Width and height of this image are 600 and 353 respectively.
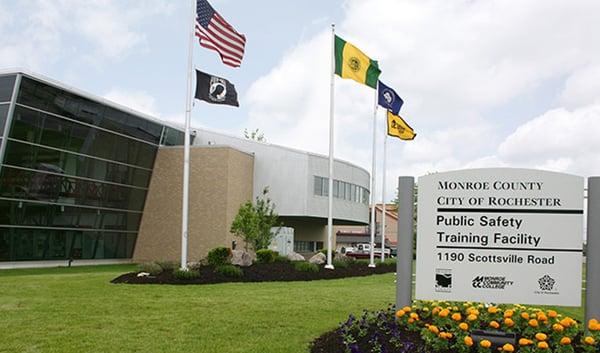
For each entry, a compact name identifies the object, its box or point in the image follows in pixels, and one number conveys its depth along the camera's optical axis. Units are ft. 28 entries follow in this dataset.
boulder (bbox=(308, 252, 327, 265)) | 89.37
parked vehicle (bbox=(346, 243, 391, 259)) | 167.22
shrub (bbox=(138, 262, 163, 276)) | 63.69
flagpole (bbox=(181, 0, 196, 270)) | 67.41
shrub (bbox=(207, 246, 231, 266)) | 72.95
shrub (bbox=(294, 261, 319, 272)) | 76.38
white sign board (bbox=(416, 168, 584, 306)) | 23.06
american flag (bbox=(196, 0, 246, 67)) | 65.87
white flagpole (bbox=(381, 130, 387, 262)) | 106.44
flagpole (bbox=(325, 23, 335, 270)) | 79.99
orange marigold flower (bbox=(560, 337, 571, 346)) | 19.88
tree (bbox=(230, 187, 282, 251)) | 88.48
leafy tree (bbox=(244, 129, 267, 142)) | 231.69
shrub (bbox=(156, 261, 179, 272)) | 67.34
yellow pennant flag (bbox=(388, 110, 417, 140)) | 99.09
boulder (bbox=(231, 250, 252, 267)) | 74.79
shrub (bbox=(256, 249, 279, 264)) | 81.10
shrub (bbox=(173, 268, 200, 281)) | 61.46
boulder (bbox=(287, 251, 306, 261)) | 88.01
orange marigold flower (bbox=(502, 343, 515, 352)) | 19.12
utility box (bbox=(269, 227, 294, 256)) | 121.19
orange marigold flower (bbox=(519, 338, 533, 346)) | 19.66
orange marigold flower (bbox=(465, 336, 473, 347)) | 19.85
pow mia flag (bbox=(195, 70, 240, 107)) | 67.10
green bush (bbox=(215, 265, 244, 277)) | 65.98
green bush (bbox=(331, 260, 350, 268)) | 86.25
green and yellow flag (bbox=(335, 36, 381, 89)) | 78.84
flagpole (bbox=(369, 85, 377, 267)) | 95.30
